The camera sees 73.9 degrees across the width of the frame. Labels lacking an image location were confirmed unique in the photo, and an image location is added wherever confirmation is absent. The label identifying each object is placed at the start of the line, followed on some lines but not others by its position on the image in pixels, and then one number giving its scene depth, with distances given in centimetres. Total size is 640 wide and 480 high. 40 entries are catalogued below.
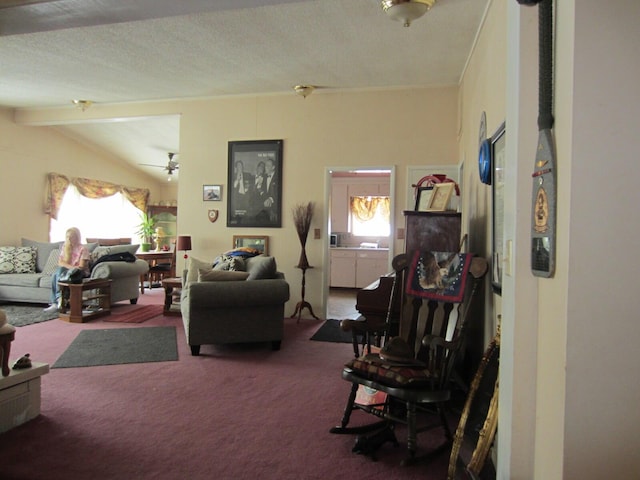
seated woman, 557
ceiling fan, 841
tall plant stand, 542
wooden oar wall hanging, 125
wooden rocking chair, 213
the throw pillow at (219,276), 404
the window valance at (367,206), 869
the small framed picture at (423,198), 323
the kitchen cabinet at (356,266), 813
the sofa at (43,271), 595
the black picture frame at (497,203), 233
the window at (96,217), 784
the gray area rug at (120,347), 373
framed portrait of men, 578
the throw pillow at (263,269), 429
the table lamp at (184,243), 580
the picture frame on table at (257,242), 582
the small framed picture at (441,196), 301
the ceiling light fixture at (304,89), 535
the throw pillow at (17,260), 630
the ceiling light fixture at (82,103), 621
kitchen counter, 814
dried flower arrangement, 549
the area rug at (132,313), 539
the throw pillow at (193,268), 448
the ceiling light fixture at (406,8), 309
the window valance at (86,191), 740
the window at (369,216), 868
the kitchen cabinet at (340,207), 876
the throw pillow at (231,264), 468
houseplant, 913
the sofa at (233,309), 384
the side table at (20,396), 238
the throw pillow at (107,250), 609
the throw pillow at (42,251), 652
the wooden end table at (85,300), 523
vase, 548
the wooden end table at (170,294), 545
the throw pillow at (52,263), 624
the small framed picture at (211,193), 598
